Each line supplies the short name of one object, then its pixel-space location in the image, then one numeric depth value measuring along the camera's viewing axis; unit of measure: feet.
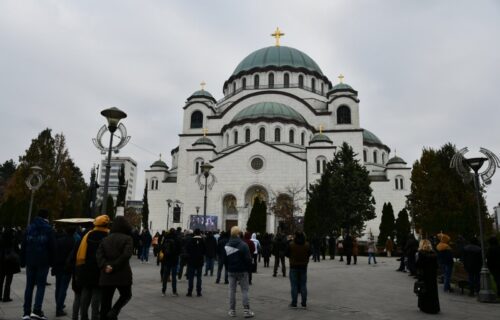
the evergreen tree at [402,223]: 116.32
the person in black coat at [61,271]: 22.94
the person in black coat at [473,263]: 34.45
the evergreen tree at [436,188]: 108.99
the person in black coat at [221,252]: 39.99
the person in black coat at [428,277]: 25.70
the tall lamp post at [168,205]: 143.70
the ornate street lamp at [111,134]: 32.14
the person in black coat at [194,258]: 31.27
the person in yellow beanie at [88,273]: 18.39
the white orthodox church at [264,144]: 134.82
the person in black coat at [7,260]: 25.89
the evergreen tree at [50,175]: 117.08
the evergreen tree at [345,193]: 98.27
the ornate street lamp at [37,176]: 61.29
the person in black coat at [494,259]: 32.07
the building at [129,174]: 475.72
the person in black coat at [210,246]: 41.22
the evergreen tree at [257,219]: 104.17
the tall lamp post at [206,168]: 61.98
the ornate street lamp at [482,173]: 31.19
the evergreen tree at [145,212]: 130.62
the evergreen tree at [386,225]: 116.06
